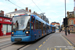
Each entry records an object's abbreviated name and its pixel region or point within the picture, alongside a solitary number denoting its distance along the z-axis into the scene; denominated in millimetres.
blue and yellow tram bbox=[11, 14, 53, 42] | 10215
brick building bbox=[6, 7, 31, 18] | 53669
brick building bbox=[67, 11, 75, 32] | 54156
